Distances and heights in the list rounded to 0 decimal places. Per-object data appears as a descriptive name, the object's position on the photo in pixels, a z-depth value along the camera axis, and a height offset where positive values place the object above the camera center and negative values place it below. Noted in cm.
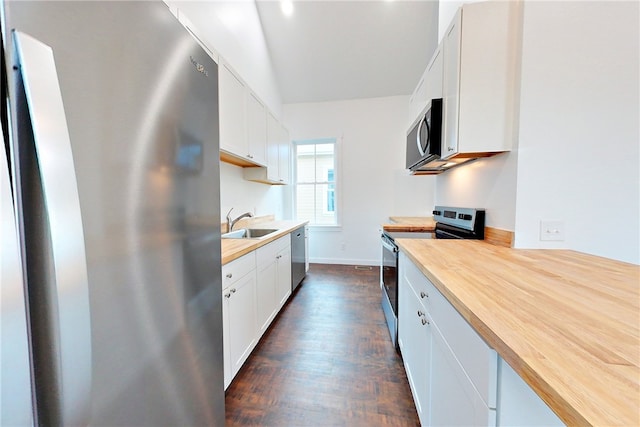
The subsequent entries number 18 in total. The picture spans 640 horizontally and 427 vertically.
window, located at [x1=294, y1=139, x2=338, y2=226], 446 +37
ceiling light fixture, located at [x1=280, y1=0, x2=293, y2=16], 316 +260
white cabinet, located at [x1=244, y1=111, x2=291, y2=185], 284 +57
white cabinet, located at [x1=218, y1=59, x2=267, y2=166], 178 +69
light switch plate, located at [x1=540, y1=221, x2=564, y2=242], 130 -15
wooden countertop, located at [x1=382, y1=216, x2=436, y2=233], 218 -23
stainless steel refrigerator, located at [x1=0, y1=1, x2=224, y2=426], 40 -3
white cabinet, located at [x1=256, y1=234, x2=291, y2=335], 191 -69
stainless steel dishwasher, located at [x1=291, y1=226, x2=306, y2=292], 287 -69
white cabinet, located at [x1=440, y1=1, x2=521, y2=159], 134 +71
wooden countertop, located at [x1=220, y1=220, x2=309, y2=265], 136 -29
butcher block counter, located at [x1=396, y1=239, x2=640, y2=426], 36 -27
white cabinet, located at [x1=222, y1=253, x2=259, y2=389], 136 -70
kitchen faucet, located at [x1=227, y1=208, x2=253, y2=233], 242 -20
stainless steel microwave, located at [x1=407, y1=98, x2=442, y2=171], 167 +50
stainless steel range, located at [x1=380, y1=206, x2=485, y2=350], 165 -28
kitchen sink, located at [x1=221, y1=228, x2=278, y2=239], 259 -32
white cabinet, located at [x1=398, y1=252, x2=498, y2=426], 59 -52
